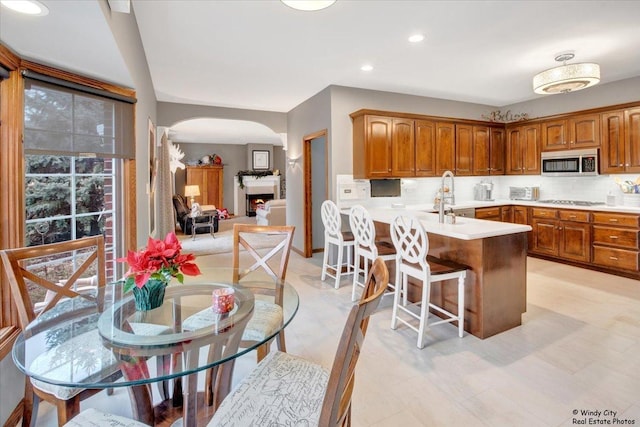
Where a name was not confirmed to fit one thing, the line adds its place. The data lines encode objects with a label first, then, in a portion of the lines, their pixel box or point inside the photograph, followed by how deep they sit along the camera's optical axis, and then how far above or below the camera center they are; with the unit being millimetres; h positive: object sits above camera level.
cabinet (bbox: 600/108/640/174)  4109 +860
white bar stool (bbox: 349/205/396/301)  3227 -359
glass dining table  1136 -533
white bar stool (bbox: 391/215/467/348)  2457 -485
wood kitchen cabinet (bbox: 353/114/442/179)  4328 +889
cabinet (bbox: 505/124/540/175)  5223 +969
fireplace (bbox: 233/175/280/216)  11180 +618
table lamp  8883 +565
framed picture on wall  11341 +1824
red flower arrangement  1338 -226
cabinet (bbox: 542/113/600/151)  4496 +1103
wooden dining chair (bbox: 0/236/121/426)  1327 -409
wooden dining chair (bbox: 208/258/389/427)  867 -698
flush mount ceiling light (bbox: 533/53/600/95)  3227 +1342
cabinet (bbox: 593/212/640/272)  3903 -437
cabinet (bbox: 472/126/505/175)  5254 +977
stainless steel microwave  4531 +662
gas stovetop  4667 +68
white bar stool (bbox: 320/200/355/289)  3830 -312
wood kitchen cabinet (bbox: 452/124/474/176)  5035 +939
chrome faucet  3039 -7
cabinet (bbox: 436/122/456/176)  4832 +944
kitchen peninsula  2572 -533
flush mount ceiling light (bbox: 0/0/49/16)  1360 +908
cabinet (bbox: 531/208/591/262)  4371 -385
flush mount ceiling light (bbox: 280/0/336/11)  2092 +1368
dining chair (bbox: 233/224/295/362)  1442 -501
